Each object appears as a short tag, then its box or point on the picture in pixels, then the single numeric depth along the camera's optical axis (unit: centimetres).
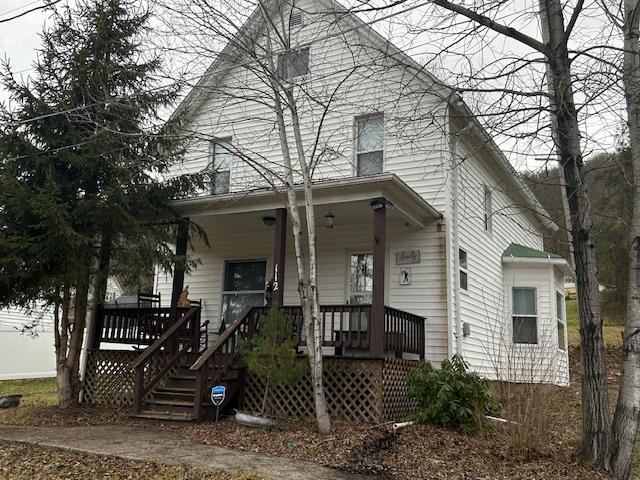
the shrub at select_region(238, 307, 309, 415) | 750
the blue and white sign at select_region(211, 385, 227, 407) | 779
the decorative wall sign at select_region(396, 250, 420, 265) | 1032
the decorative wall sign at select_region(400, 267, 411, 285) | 1031
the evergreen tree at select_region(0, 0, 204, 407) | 857
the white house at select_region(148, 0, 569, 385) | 964
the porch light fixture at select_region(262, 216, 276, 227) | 1053
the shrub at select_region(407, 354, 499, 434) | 766
